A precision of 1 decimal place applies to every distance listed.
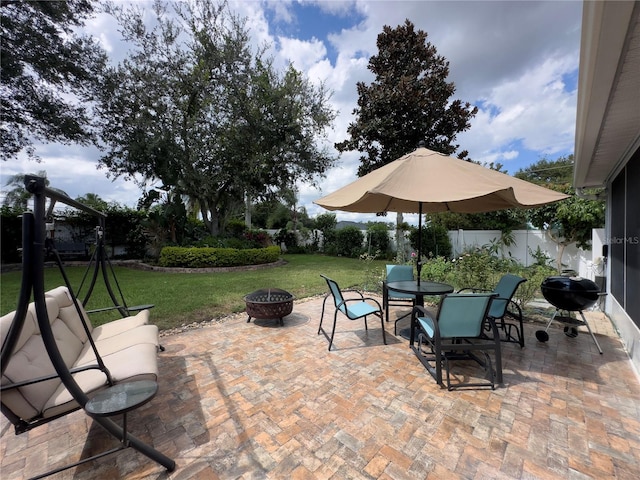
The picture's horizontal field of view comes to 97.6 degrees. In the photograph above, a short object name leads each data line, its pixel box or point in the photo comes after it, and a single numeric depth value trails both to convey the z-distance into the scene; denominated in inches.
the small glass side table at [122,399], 68.7
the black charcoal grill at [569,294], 161.0
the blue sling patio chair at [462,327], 120.2
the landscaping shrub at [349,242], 709.9
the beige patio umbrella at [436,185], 118.4
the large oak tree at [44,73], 358.3
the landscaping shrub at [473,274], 249.1
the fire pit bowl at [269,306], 192.9
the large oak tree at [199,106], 485.3
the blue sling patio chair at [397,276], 218.2
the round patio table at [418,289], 158.9
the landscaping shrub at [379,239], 663.1
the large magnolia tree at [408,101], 514.0
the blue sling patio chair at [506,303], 155.6
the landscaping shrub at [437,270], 318.0
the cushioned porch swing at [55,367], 65.6
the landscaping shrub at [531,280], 233.3
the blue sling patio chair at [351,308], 158.7
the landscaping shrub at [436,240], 520.1
